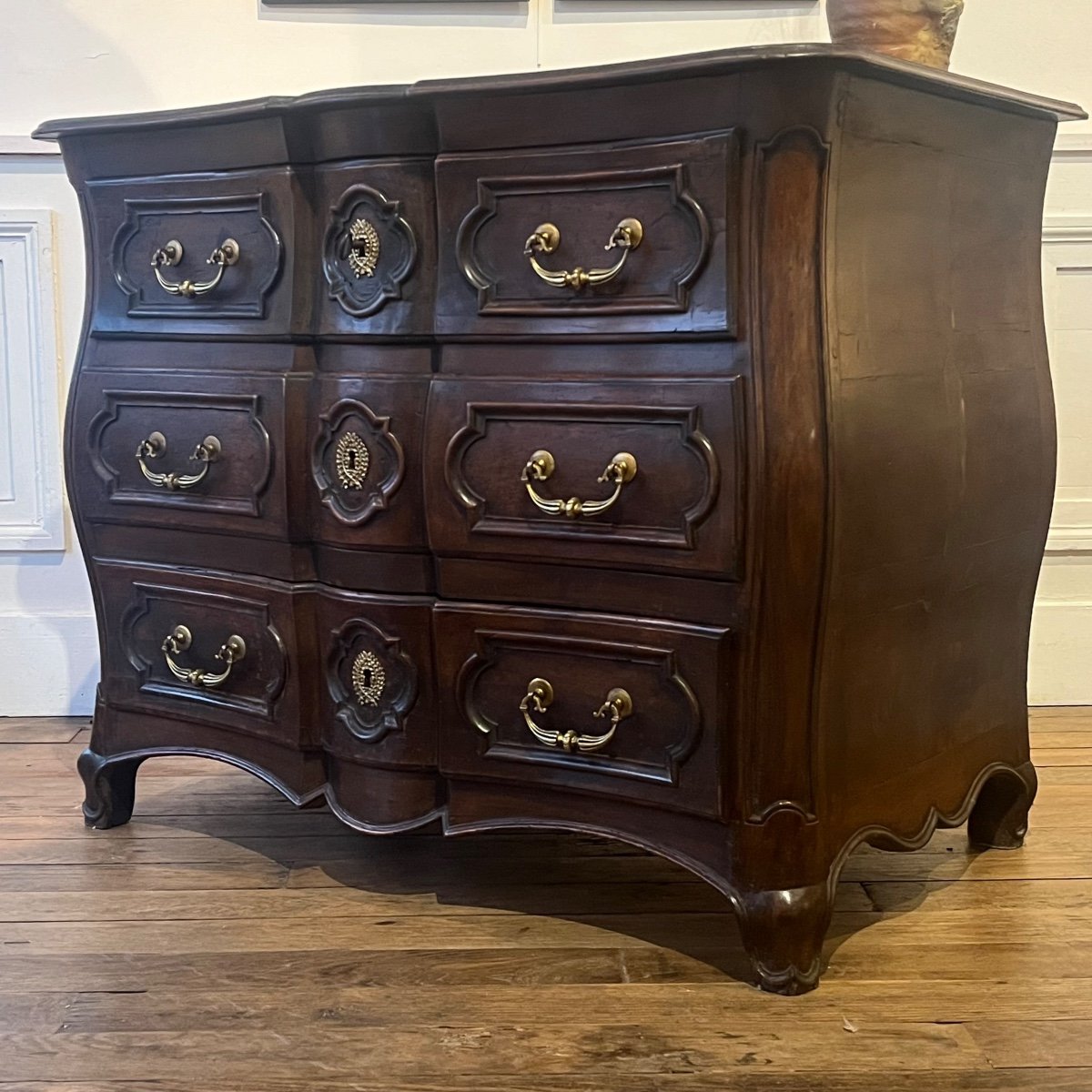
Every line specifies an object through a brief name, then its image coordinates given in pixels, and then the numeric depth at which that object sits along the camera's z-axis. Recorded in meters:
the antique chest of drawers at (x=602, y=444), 1.32
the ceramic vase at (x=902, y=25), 1.55
